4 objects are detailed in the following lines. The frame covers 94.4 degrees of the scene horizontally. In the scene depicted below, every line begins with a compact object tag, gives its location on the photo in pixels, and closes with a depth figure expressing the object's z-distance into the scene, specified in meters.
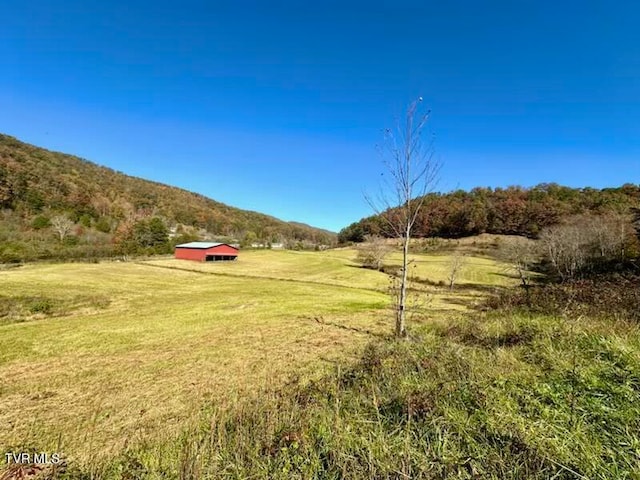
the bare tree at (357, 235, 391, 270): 57.72
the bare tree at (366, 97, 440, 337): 9.53
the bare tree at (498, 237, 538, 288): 38.72
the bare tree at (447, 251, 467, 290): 39.40
